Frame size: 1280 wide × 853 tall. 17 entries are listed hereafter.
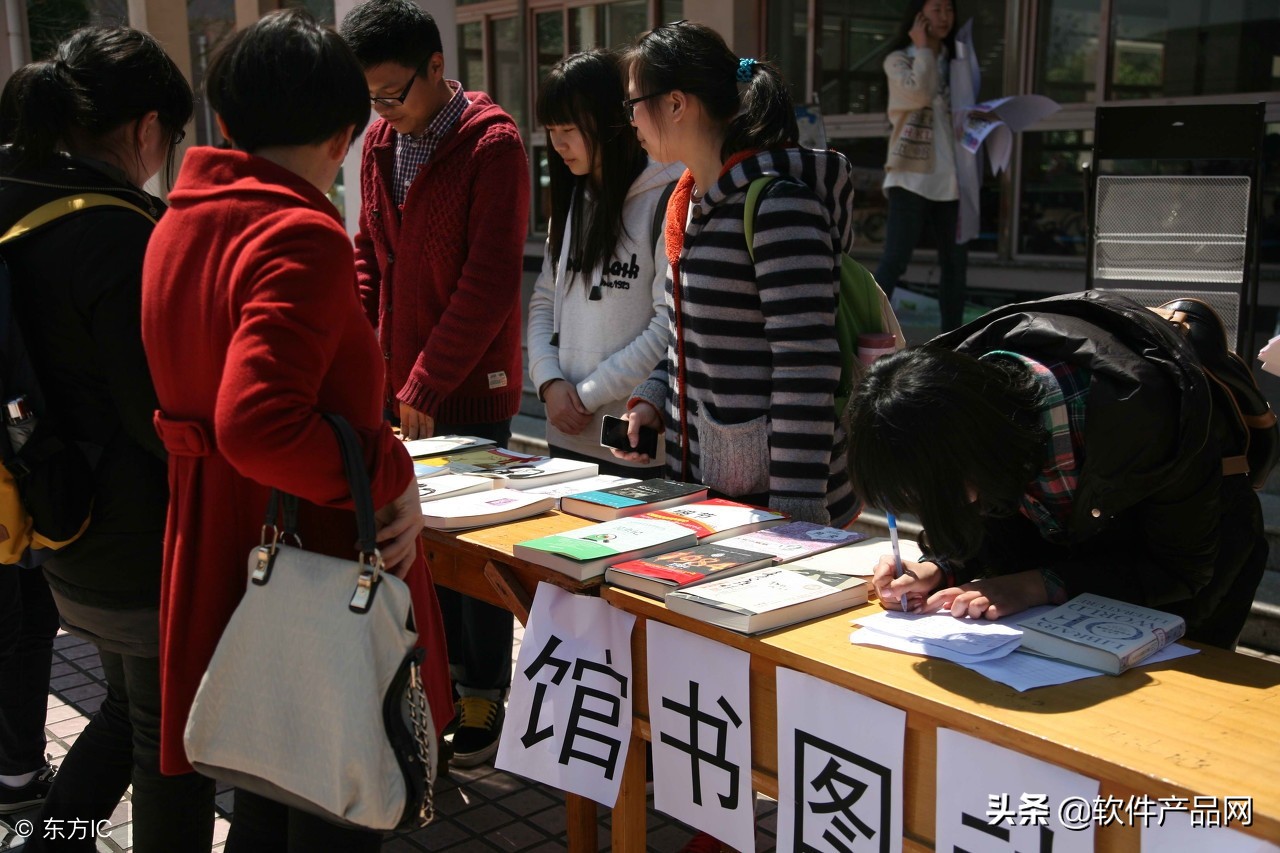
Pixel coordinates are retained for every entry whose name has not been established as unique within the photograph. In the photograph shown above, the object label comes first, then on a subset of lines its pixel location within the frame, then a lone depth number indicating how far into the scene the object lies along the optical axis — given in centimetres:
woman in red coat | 156
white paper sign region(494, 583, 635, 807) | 210
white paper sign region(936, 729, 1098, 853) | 143
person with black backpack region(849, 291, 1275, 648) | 164
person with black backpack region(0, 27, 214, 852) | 196
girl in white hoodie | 286
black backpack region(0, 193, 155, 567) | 195
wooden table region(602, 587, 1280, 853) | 136
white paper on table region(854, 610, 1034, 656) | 170
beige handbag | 156
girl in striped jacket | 231
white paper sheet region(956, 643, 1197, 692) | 159
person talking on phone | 556
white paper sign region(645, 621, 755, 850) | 187
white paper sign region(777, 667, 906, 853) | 164
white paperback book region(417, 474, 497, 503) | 256
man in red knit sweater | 293
